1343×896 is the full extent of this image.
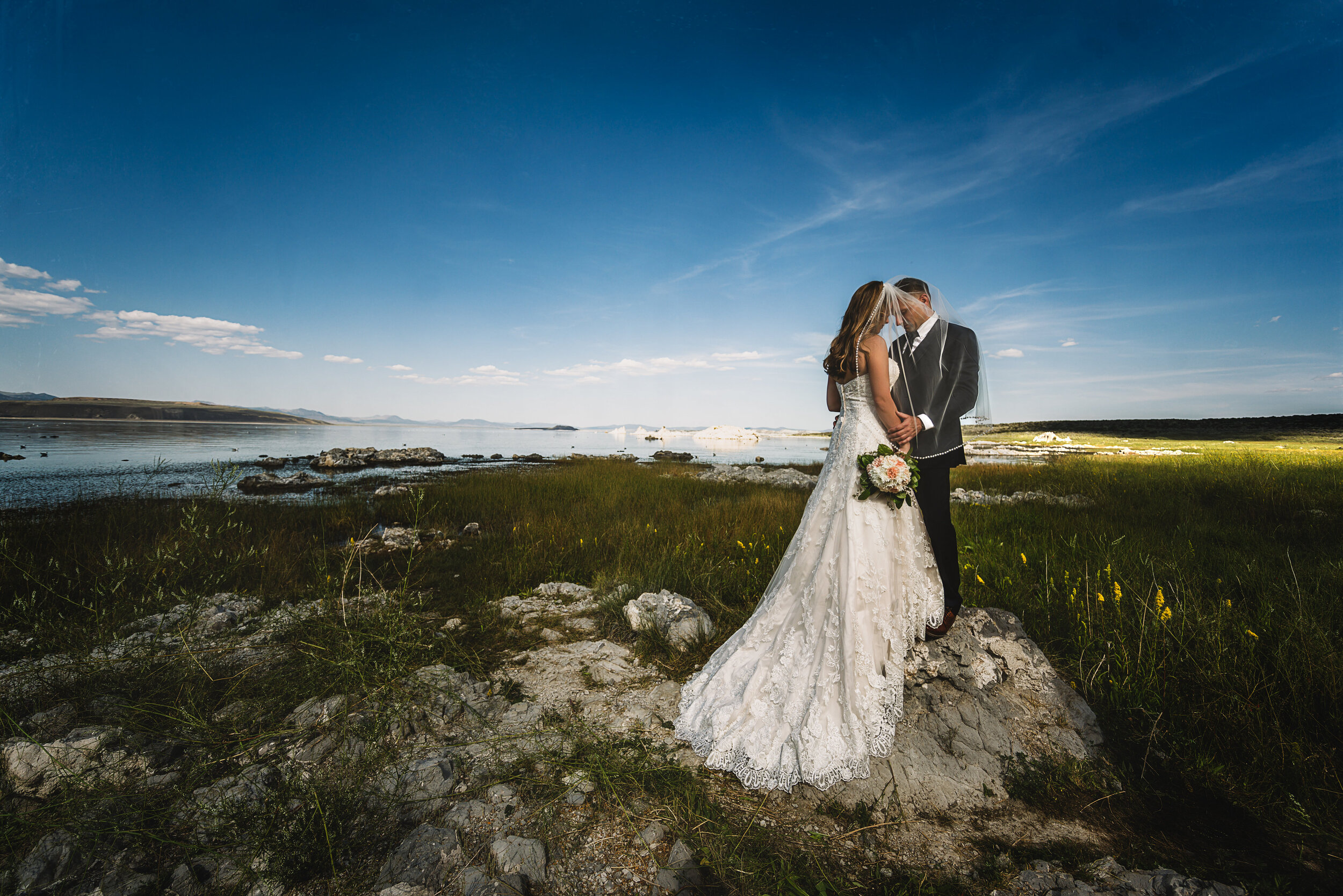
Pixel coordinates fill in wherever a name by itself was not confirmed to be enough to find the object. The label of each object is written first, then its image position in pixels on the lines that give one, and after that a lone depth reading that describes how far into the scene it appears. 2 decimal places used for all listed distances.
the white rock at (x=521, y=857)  2.02
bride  2.67
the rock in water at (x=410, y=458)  24.48
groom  3.21
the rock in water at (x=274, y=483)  14.52
